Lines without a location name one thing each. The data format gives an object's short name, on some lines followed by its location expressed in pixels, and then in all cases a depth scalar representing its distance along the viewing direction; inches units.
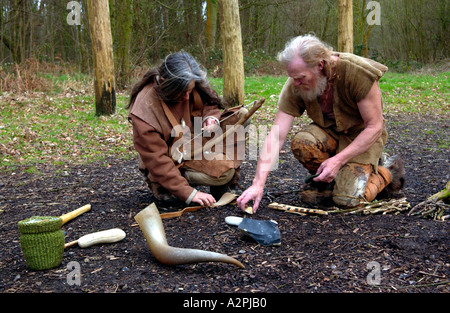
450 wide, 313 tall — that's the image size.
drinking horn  90.9
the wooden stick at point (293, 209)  123.2
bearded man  119.5
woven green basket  90.7
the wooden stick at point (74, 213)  123.6
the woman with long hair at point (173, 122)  122.0
